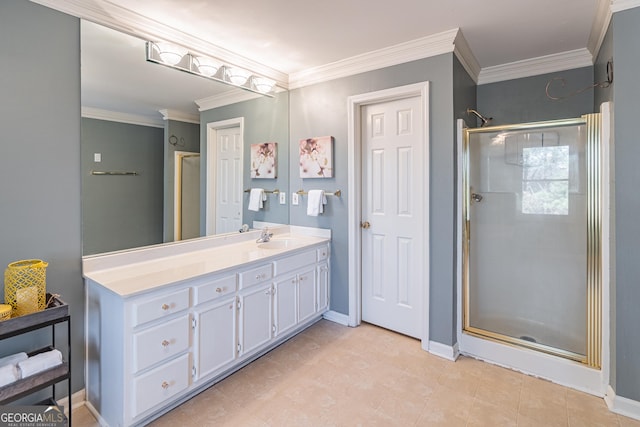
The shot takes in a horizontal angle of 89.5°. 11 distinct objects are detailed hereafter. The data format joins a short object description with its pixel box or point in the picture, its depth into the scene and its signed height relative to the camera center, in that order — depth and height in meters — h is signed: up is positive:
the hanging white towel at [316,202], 3.04 +0.12
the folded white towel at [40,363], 1.48 -0.70
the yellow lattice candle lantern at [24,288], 1.54 -0.35
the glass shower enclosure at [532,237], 2.31 -0.19
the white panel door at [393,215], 2.71 -0.01
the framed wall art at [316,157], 3.02 +0.55
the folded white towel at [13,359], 1.51 -0.68
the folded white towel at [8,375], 1.41 -0.71
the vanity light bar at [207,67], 2.23 +1.15
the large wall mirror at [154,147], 1.97 +0.49
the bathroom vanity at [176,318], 1.66 -0.62
